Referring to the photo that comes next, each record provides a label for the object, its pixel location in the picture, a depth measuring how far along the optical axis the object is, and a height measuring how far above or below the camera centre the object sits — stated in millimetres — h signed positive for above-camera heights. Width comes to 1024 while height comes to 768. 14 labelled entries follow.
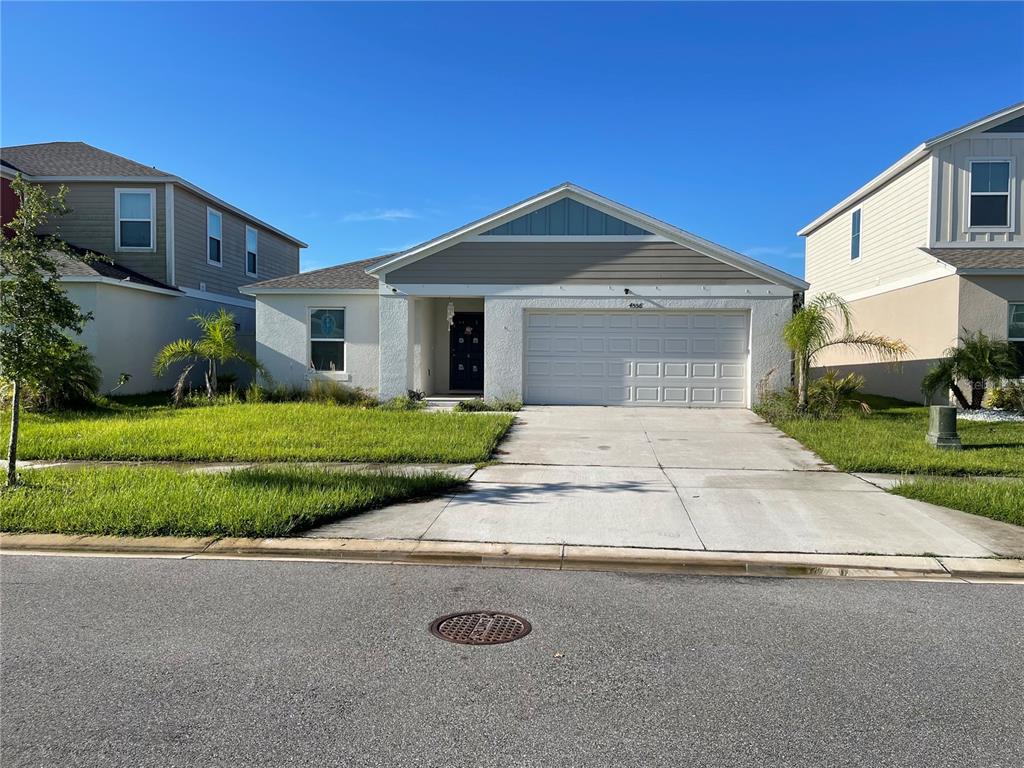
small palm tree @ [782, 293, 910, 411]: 15023 +399
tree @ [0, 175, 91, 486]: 8219 +475
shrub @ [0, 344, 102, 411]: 14852 -982
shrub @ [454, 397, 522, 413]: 16656 -1244
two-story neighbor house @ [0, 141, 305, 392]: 18281 +2798
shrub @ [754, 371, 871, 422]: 15219 -948
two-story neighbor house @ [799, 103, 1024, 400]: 16516 +2851
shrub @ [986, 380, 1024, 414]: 15188 -754
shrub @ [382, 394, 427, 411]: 16922 -1264
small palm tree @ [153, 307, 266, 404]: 17703 -81
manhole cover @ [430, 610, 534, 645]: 4680 -1813
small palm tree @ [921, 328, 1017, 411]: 14547 -139
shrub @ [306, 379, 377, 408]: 17625 -1116
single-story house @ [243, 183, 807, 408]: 17250 +1139
